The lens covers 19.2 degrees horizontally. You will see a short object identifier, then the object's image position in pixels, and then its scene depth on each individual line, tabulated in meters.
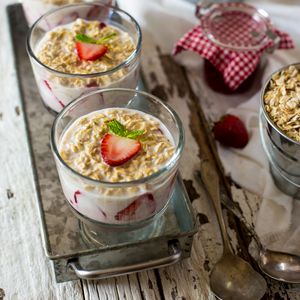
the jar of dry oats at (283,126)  0.68
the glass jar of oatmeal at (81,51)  0.69
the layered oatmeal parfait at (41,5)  0.79
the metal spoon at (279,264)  0.66
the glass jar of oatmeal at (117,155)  0.61
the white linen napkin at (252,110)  0.69
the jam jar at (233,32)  0.79
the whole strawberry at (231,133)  0.74
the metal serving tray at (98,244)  0.64
